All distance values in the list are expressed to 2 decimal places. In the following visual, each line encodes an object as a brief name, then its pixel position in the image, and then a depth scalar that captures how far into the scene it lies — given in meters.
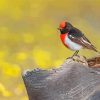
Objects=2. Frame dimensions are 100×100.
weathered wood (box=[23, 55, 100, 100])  6.46
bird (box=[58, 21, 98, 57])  7.74
